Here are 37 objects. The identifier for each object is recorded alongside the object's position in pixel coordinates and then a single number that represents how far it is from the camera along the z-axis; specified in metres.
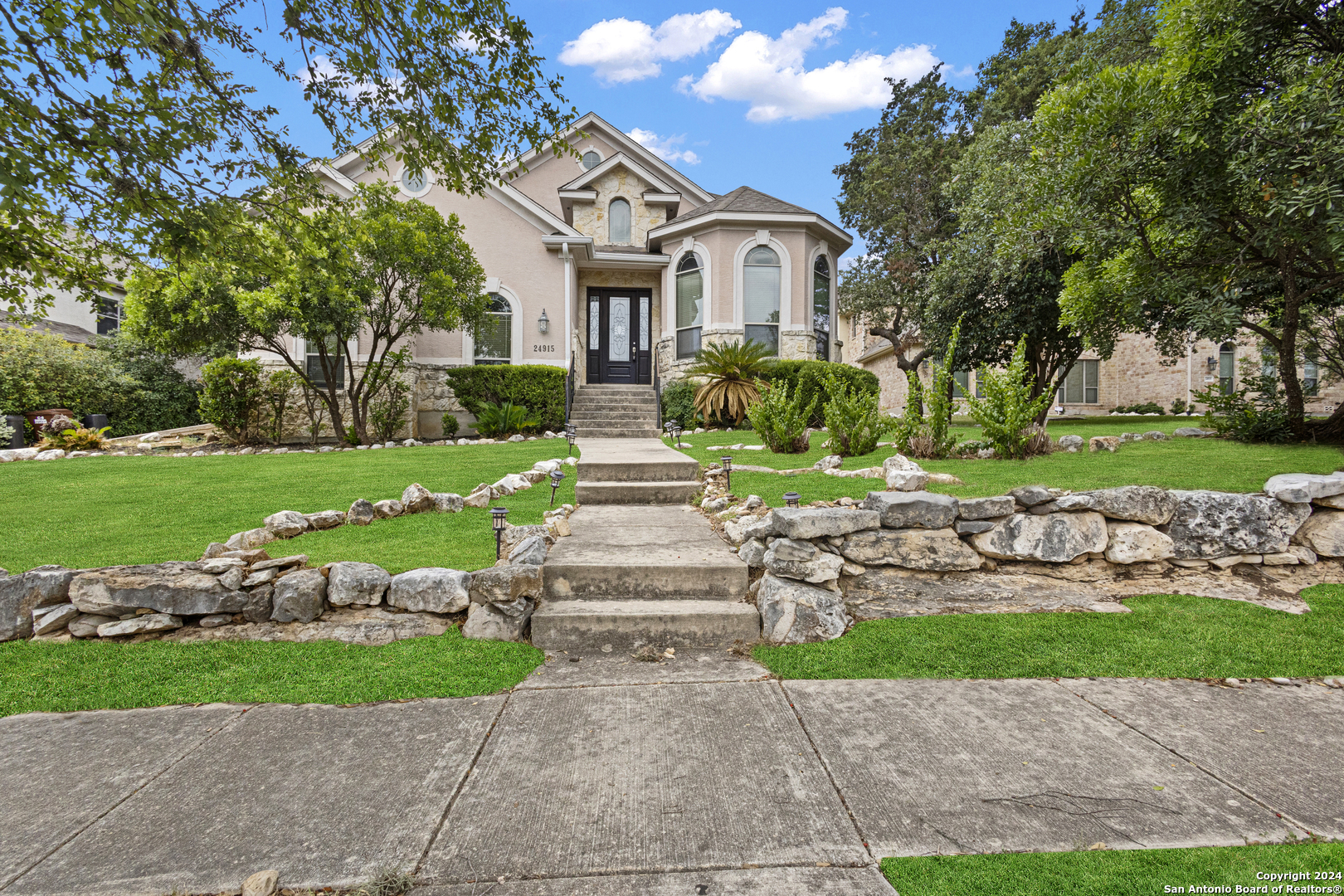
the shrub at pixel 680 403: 12.53
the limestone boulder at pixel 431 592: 3.15
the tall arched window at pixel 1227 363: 20.51
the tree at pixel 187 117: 3.91
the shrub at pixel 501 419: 12.14
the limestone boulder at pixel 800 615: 3.14
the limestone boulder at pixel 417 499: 5.15
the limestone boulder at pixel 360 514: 4.79
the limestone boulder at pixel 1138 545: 3.61
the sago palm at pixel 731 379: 11.70
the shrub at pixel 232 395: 11.41
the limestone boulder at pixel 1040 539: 3.56
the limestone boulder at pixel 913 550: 3.50
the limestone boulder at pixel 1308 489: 3.54
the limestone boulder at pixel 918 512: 3.53
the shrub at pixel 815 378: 11.97
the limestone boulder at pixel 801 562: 3.34
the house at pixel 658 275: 14.30
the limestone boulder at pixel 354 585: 3.14
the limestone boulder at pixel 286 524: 4.32
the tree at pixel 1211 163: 4.21
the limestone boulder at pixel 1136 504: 3.58
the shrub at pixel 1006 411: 5.99
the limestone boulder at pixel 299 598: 3.10
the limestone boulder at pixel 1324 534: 3.58
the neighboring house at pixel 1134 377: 20.97
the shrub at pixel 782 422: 8.02
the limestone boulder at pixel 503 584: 3.10
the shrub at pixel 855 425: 7.20
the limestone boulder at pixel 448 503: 5.24
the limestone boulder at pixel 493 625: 3.11
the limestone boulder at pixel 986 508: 3.57
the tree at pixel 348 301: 9.79
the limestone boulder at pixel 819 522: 3.37
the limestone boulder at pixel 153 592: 2.98
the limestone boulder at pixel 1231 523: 3.59
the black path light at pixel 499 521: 3.72
